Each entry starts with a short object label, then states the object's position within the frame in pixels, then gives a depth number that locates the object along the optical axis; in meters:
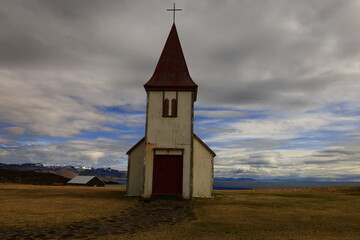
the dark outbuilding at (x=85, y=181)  53.25
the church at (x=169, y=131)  19.41
